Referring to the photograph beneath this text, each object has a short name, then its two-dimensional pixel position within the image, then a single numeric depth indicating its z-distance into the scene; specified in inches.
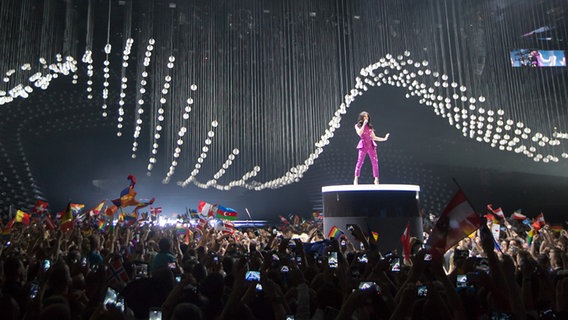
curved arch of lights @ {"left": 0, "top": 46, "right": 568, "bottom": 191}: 473.7
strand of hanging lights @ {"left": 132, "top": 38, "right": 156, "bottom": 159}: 478.5
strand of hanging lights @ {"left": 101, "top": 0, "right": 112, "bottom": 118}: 432.6
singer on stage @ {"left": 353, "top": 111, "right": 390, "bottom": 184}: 480.9
